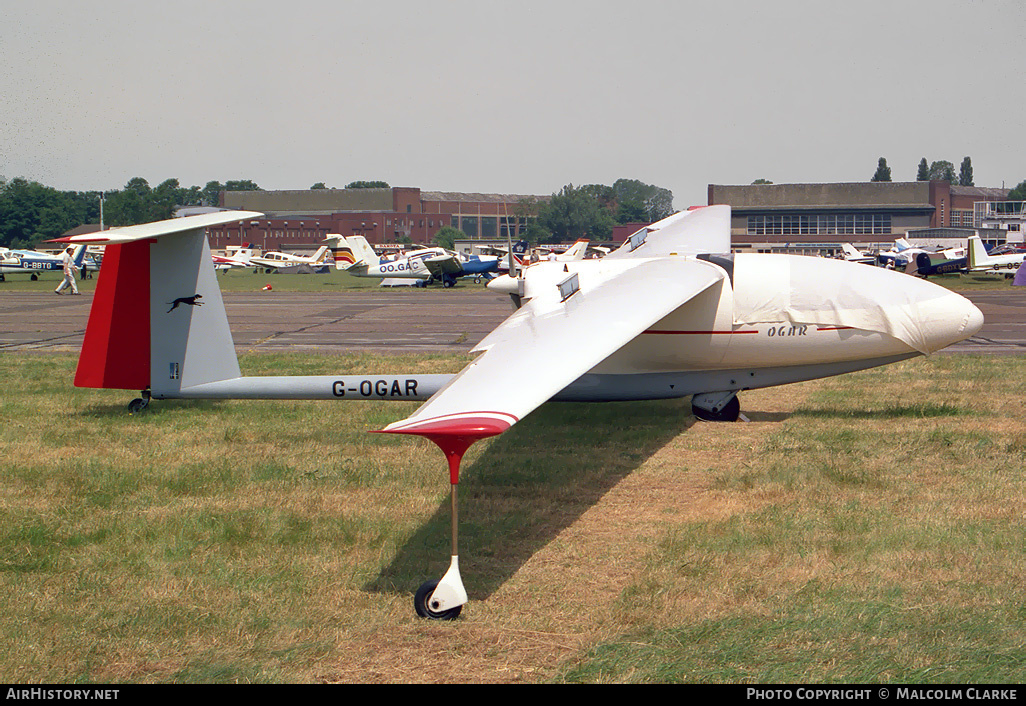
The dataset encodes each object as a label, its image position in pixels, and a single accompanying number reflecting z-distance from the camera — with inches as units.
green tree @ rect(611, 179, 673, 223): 7755.9
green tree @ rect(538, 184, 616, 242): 6737.2
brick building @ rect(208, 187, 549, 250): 6594.5
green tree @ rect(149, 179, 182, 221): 5743.1
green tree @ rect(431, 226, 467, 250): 6305.1
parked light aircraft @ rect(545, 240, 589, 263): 1732.3
